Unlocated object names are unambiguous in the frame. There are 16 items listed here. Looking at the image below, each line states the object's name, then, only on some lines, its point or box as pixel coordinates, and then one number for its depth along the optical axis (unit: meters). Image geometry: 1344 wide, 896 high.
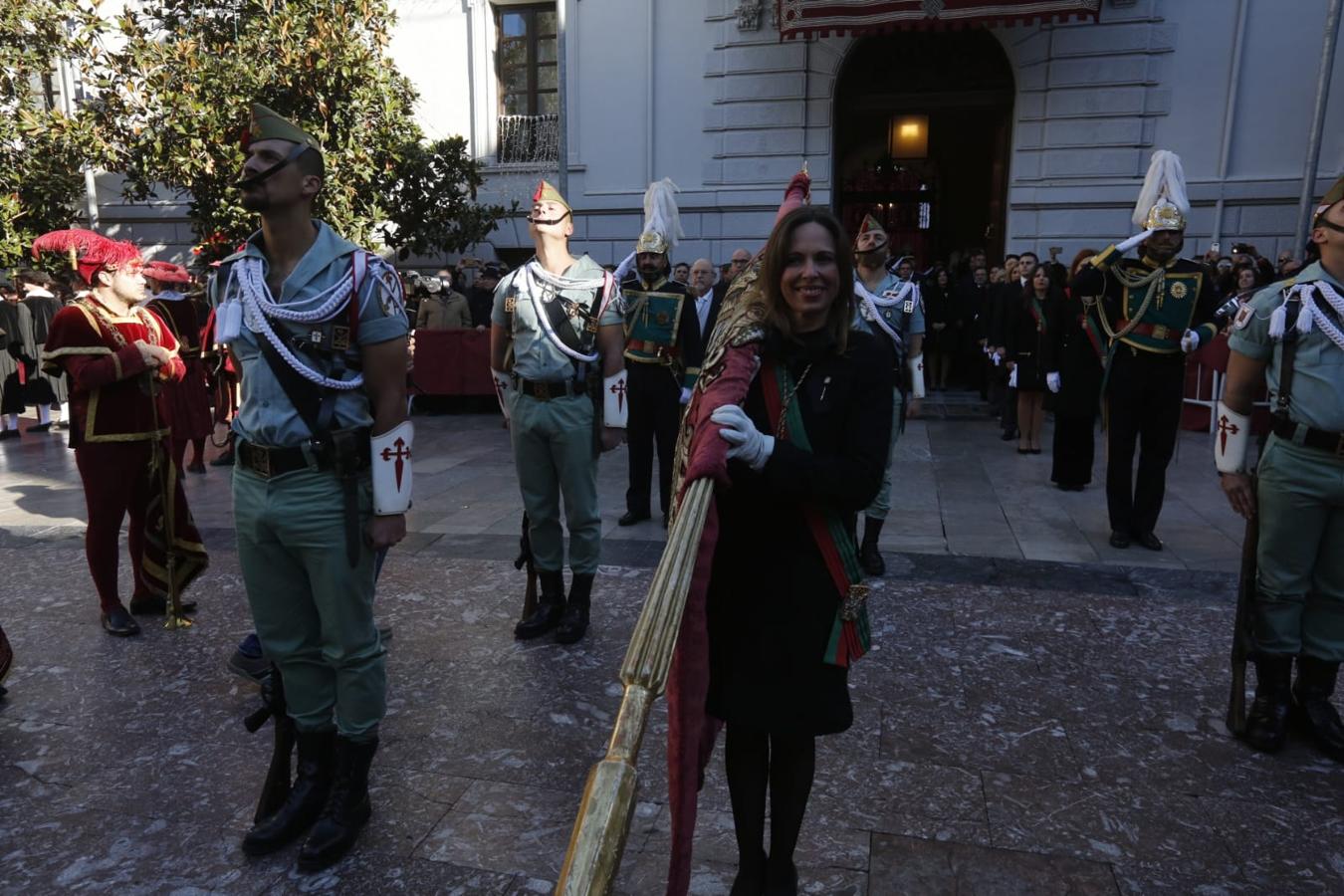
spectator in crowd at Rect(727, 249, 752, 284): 9.33
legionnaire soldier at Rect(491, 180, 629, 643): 4.51
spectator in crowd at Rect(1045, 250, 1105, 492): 7.70
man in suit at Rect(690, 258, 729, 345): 8.24
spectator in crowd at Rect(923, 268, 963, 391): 13.05
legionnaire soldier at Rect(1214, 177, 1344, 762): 3.32
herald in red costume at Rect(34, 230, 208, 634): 4.62
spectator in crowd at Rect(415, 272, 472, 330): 13.12
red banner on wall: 12.20
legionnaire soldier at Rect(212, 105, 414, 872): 2.78
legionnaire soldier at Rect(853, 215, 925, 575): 5.57
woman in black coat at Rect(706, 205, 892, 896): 2.33
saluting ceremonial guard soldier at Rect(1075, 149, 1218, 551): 5.86
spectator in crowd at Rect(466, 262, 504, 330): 13.41
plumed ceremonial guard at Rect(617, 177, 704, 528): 6.90
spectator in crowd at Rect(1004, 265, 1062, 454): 9.18
